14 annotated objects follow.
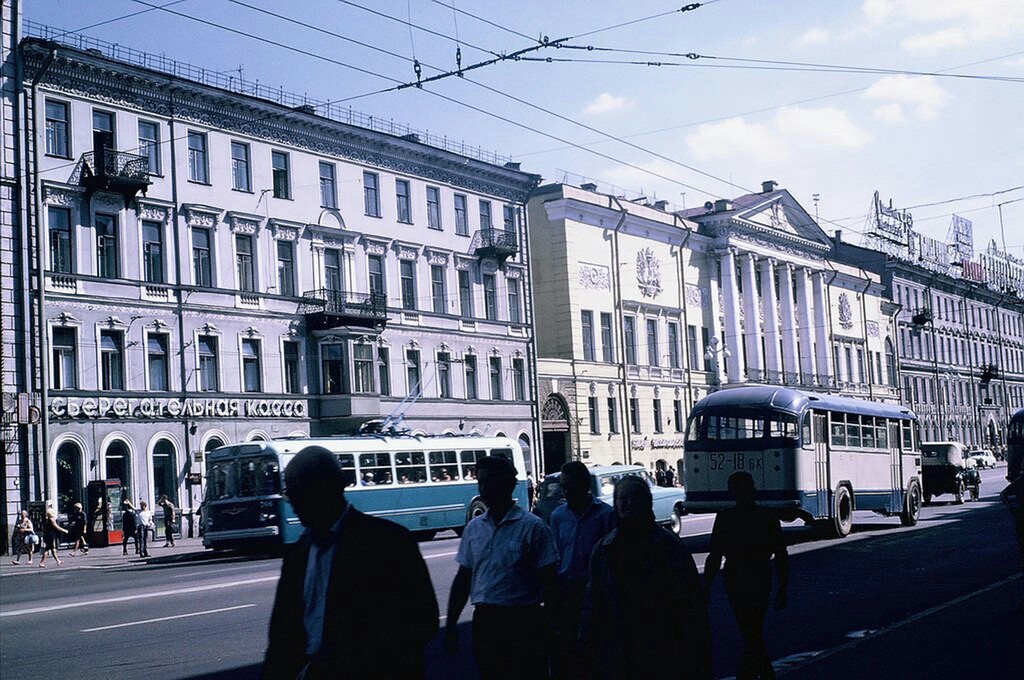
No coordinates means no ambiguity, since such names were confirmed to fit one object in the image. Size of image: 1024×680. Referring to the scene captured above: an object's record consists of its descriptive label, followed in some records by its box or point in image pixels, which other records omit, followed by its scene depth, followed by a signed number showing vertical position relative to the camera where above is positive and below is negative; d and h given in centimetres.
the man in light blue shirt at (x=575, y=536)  812 -58
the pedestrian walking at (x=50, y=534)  3141 -132
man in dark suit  426 -45
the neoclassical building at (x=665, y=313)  5769 +680
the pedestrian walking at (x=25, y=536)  3266 -138
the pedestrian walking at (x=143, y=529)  3254 -140
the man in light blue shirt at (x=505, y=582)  706 -73
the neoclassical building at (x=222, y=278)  3638 +632
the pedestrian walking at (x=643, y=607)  584 -75
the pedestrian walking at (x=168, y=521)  3641 -138
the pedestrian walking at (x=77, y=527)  3491 -132
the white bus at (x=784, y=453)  2544 -36
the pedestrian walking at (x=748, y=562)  880 -88
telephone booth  3597 -102
